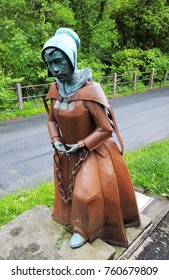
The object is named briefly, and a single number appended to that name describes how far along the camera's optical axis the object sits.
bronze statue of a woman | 2.14
